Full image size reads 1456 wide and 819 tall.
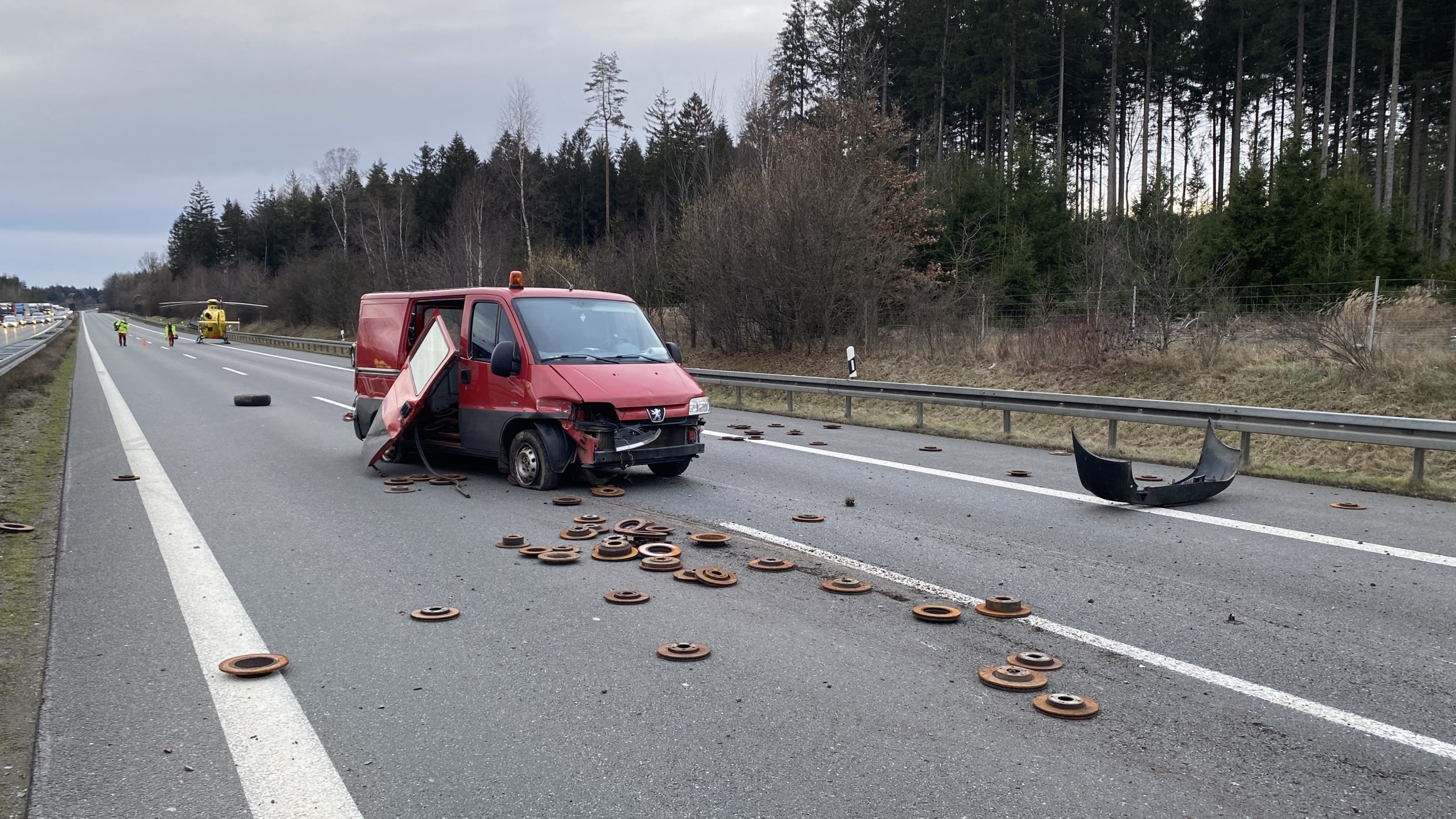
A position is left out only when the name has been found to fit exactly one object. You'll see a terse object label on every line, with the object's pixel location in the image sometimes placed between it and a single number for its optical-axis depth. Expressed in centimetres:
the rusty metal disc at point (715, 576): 576
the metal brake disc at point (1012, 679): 409
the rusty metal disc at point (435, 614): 511
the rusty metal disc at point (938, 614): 501
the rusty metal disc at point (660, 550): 646
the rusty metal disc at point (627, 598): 535
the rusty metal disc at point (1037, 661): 436
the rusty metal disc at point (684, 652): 446
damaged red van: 897
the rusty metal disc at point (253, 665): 425
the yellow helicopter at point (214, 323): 6191
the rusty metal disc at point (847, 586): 561
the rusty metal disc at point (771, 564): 612
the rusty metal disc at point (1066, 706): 381
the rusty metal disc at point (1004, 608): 513
